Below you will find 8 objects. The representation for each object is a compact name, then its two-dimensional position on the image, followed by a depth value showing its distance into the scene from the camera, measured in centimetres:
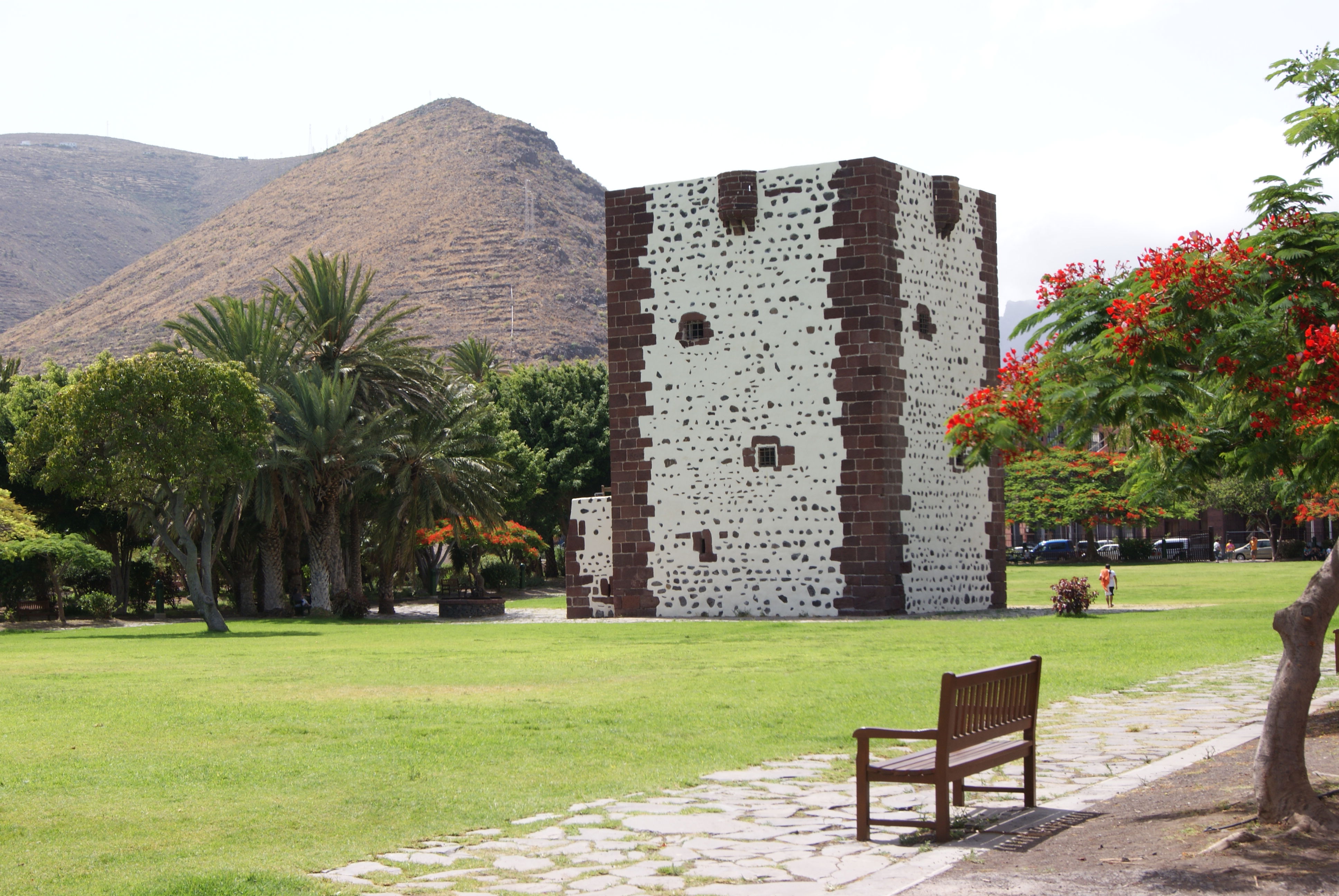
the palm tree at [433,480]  3769
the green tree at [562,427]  5544
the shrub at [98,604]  3719
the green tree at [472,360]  6088
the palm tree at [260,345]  3609
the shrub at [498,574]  5238
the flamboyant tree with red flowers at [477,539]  4044
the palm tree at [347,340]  3906
